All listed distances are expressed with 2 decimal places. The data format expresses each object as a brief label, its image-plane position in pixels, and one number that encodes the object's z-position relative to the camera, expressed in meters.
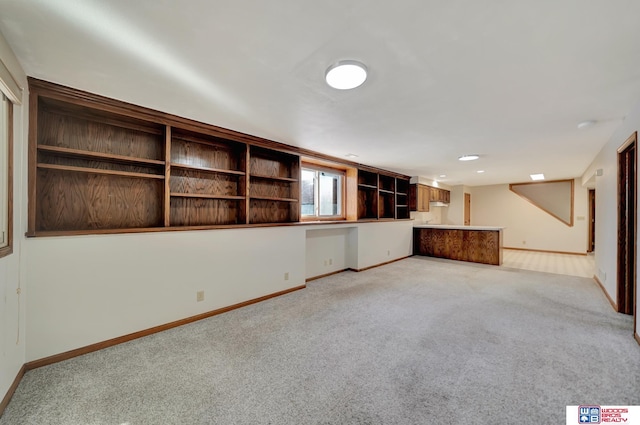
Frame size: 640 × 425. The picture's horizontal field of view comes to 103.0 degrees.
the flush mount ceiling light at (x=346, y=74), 1.75
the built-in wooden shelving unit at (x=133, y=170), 2.26
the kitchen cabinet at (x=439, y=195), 7.85
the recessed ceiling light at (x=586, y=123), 2.84
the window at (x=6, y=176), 1.69
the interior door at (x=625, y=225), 2.75
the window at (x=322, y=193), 4.87
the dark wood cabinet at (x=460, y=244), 6.00
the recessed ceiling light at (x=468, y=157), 4.57
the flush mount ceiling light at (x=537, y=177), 6.86
